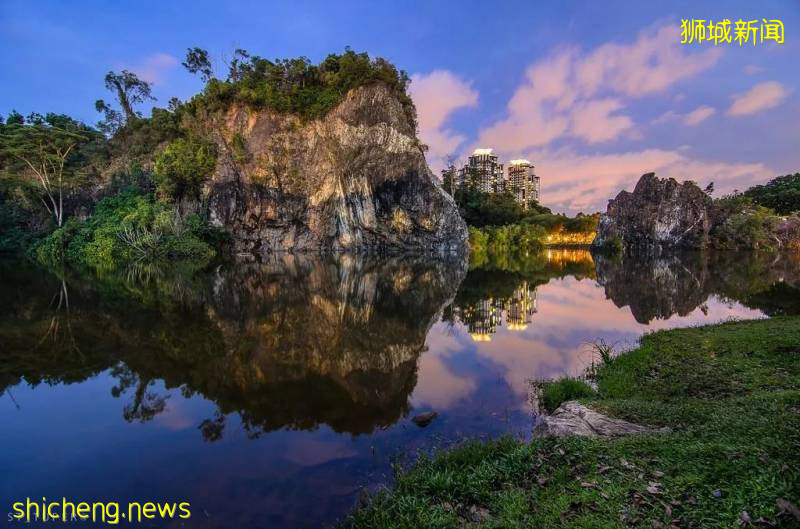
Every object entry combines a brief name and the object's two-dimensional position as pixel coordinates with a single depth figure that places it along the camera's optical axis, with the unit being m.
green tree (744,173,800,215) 75.06
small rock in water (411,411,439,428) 7.12
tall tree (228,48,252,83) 58.01
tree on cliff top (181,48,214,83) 59.22
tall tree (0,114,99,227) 47.12
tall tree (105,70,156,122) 62.42
